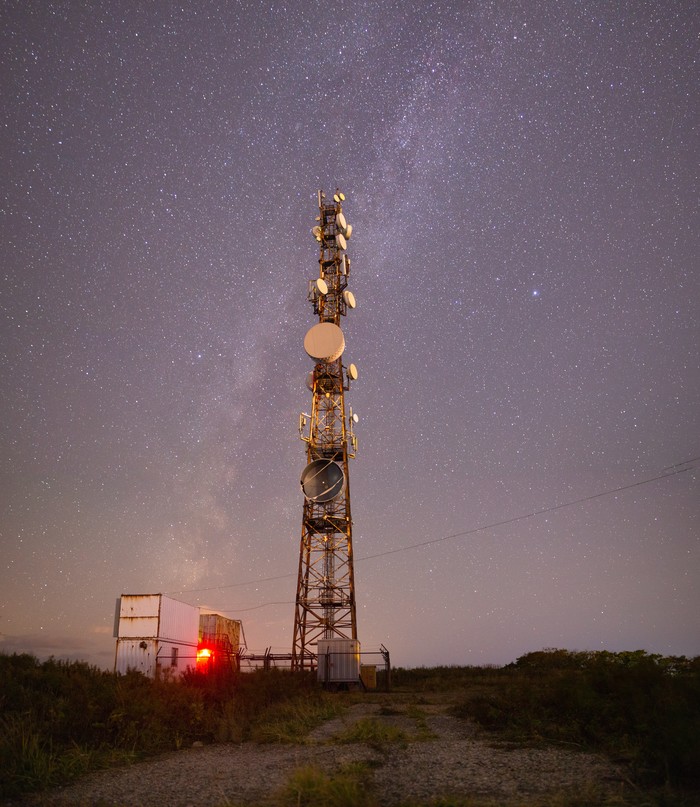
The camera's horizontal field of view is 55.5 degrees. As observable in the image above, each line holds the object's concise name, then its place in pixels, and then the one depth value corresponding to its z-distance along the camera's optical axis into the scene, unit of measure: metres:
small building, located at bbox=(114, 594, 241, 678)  25.38
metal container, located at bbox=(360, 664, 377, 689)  26.92
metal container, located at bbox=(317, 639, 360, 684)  26.31
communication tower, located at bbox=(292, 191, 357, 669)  29.70
